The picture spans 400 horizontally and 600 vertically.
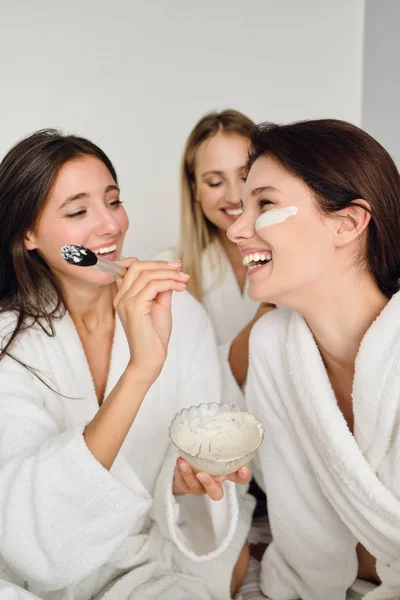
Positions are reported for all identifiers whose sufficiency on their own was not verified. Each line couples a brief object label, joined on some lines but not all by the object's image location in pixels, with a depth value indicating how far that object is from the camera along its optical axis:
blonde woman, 1.87
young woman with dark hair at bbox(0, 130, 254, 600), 1.07
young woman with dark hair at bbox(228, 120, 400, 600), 1.10
